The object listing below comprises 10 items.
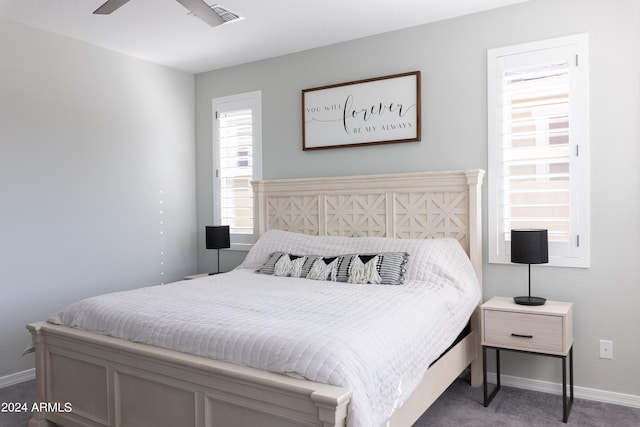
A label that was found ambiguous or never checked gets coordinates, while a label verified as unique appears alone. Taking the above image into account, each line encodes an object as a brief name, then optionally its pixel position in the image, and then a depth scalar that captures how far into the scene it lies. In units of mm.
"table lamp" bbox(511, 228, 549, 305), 2967
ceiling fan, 2471
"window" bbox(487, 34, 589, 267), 3164
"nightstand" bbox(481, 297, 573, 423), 2816
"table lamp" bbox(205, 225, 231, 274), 4488
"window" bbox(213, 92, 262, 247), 4680
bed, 1857
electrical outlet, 3115
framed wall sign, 3812
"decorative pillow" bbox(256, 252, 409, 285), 3168
